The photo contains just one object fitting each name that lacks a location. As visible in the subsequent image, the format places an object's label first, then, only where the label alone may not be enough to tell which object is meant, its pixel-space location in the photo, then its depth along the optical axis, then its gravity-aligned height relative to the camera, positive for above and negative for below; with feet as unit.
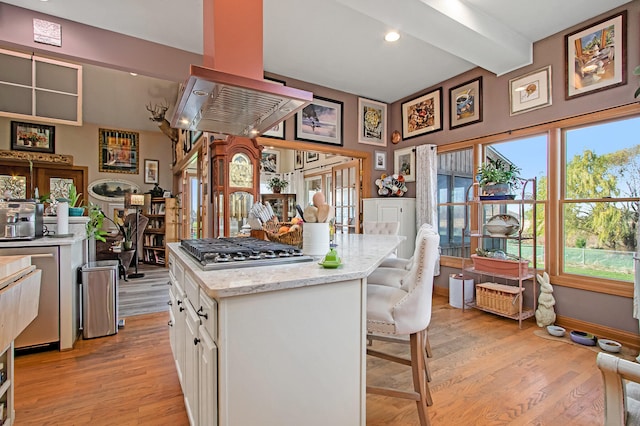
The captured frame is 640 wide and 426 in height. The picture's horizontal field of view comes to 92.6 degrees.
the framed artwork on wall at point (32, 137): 18.79 +4.91
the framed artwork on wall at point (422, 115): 14.29 +4.82
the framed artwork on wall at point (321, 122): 14.03 +4.30
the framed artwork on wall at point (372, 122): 15.69 +4.79
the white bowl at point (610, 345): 8.30 -3.66
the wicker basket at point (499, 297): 10.60 -3.05
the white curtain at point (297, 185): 23.65 +2.26
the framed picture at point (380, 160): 16.29 +2.84
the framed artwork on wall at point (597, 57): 8.96 +4.80
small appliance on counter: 7.88 -0.15
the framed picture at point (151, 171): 23.50 +3.33
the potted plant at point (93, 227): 10.12 -0.44
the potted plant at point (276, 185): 23.32 +2.17
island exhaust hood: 5.44 +2.40
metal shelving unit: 10.59 -0.87
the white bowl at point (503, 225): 11.09 -0.46
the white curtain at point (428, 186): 14.07 +1.24
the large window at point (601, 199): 9.18 +0.43
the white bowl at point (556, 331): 9.46 -3.70
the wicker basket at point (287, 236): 6.25 -0.49
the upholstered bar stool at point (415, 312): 4.95 -1.63
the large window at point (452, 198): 13.98 +0.68
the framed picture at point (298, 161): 23.49 +4.16
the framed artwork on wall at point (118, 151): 22.08 +4.65
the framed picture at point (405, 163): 15.36 +2.60
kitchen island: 3.41 -1.61
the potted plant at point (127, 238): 17.28 -1.39
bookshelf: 21.21 -1.17
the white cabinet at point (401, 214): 14.71 -0.06
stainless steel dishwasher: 7.95 -2.40
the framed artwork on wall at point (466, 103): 12.68 +4.69
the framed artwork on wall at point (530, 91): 10.57 +4.37
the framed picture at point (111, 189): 21.86 +1.84
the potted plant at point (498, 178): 11.01 +1.28
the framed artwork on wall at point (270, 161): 24.82 +4.34
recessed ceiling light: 10.15 +5.96
